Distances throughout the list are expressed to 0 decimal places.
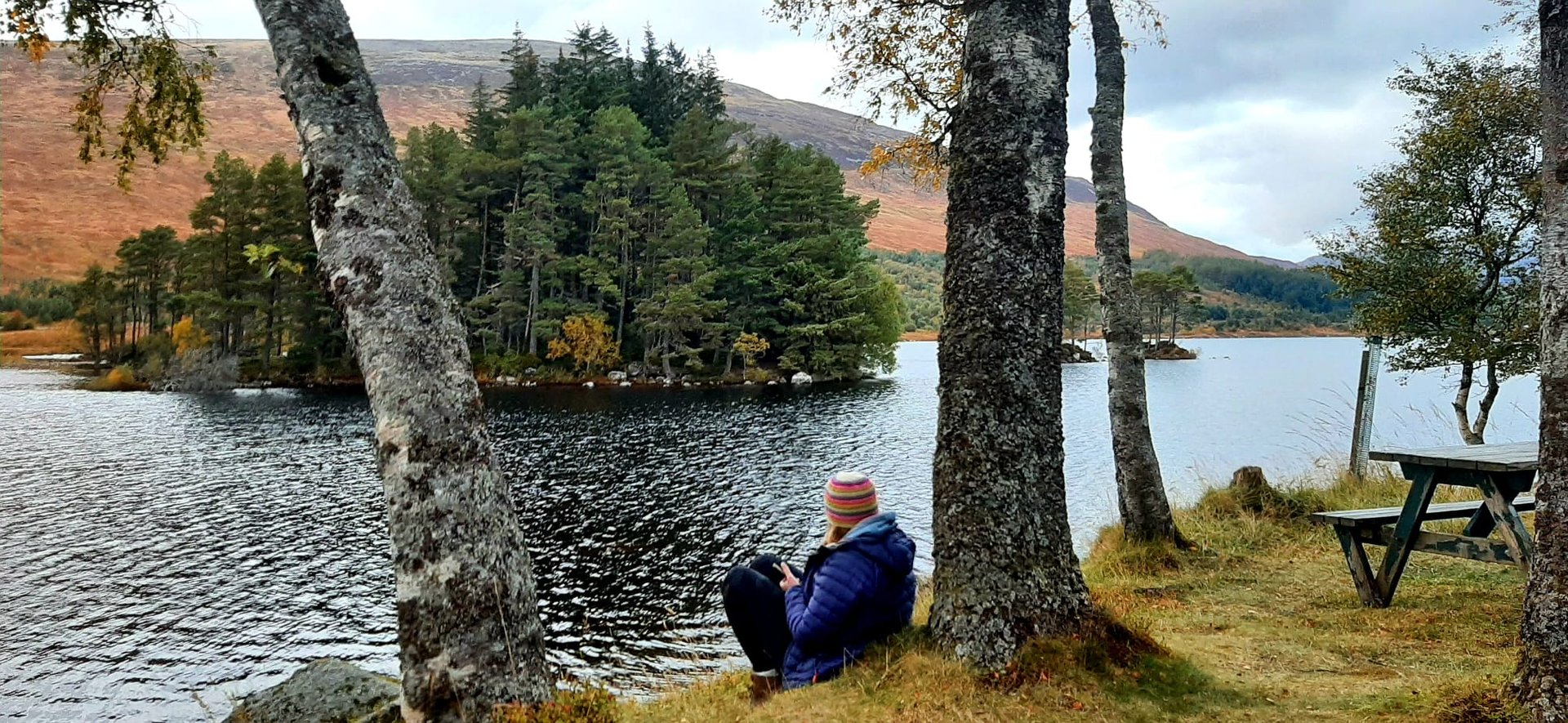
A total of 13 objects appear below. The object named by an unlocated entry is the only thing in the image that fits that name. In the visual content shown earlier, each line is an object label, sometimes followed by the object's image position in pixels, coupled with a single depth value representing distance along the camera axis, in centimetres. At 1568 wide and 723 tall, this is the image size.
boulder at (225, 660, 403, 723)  501
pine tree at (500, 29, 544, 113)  5950
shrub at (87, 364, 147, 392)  4573
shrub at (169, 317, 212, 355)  5109
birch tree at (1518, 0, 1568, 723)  264
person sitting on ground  376
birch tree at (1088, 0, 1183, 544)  759
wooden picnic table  468
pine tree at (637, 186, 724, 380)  4631
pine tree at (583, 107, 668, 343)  4903
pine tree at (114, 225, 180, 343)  5662
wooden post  1000
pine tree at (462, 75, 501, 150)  5559
